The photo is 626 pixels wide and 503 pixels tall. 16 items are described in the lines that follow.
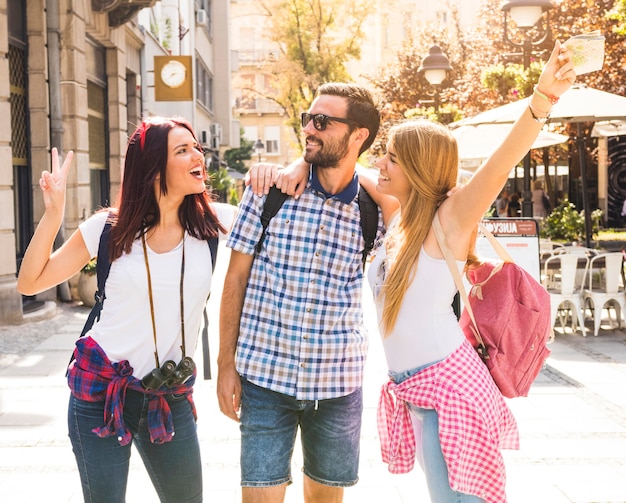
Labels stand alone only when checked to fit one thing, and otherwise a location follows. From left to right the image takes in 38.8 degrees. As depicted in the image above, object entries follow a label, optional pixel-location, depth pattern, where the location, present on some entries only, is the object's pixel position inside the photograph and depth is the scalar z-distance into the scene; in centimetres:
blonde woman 291
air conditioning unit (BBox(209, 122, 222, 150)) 3847
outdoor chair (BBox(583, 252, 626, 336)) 1002
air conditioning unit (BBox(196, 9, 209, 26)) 3279
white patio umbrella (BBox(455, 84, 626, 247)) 973
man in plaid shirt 336
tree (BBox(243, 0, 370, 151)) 4216
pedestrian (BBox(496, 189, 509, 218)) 2486
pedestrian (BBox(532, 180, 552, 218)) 2311
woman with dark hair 304
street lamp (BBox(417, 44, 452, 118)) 1786
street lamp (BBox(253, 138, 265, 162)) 5312
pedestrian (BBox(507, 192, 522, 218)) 2469
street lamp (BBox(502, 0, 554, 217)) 1081
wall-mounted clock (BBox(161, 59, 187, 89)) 2056
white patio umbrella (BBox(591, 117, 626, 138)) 1606
